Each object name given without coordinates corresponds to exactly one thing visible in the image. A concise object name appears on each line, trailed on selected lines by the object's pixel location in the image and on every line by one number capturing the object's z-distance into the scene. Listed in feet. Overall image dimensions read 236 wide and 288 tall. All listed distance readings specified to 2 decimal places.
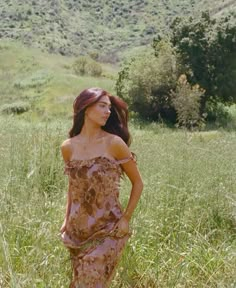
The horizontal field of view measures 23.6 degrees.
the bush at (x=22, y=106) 77.71
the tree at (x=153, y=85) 78.64
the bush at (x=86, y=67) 120.98
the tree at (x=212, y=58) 79.82
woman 10.16
